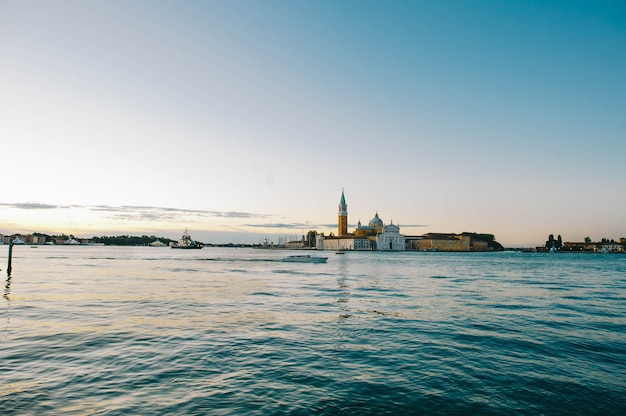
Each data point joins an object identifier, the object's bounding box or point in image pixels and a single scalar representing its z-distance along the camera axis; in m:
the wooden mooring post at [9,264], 35.54
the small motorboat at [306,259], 75.05
